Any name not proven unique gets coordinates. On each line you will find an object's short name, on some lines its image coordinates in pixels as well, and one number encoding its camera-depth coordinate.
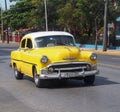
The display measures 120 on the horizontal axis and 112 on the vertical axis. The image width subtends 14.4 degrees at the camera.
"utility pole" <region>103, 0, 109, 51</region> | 46.34
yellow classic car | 14.21
